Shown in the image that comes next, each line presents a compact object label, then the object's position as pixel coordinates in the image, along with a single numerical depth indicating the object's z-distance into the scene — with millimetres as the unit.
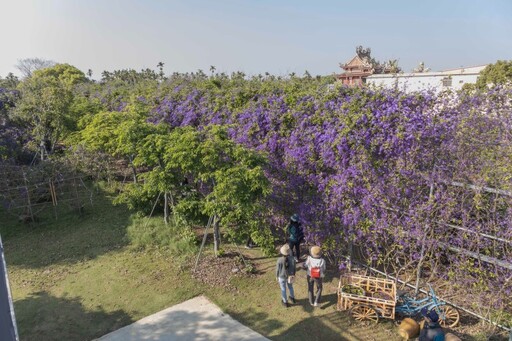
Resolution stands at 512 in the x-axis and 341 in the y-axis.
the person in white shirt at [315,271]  6691
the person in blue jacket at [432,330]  5051
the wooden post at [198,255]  8310
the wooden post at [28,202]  11297
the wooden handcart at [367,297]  6262
